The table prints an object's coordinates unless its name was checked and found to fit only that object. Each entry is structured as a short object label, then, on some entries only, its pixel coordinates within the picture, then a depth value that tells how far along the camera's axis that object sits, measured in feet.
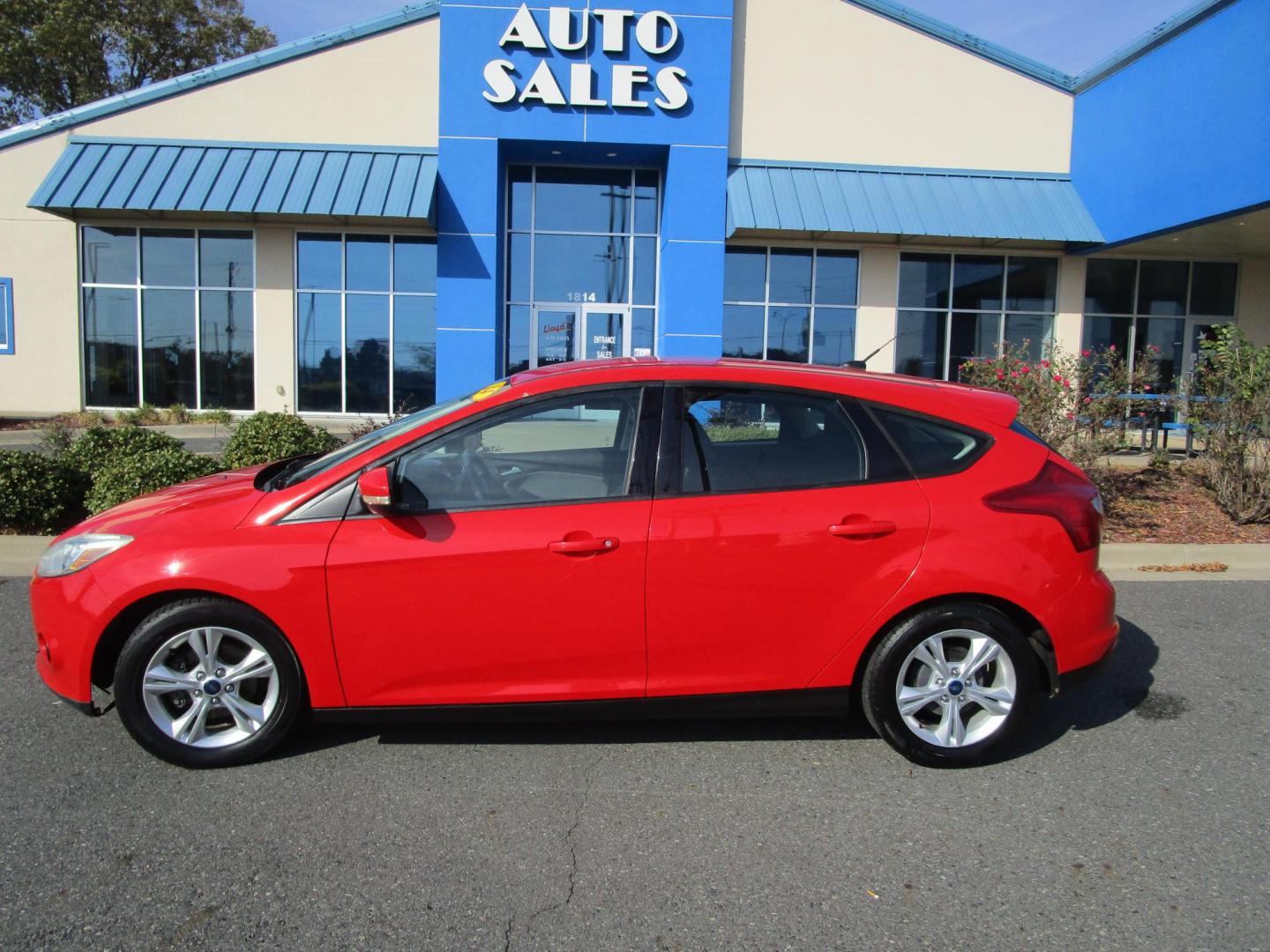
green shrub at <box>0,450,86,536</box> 23.07
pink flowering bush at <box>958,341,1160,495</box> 27.86
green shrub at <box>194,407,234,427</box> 54.03
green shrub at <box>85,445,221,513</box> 23.00
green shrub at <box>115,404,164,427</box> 54.49
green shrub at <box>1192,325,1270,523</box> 27.14
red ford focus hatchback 10.93
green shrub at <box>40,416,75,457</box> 27.40
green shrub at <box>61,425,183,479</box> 25.43
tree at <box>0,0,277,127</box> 89.35
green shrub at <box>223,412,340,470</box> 27.14
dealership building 52.65
